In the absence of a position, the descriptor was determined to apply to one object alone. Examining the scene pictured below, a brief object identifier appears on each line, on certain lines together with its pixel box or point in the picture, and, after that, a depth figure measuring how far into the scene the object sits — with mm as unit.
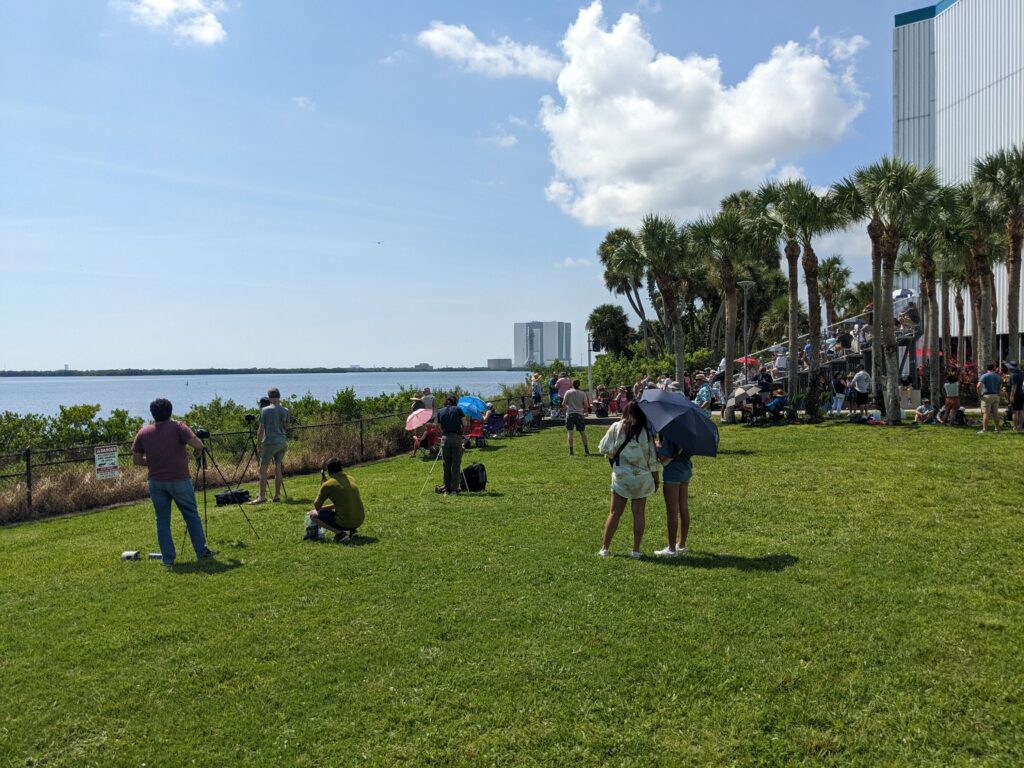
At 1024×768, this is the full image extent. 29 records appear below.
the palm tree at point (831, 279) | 40094
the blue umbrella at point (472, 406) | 16047
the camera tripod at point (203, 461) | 9261
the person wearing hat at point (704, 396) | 23031
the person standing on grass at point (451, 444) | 12336
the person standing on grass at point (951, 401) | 20734
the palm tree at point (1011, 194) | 23703
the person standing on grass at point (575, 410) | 16781
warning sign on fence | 11641
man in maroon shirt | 8227
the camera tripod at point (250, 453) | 14740
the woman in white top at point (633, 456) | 7586
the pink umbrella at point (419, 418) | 13500
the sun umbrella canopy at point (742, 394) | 23823
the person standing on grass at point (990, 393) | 17891
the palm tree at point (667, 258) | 27094
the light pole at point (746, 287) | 30078
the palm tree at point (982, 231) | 25156
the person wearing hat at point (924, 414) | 21734
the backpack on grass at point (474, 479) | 12766
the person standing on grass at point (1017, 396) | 18312
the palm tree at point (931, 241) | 23703
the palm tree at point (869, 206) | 22625
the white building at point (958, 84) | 40688
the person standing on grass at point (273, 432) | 11719
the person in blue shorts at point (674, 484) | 7820
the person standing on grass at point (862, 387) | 23281
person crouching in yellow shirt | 8984
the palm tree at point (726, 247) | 26281
